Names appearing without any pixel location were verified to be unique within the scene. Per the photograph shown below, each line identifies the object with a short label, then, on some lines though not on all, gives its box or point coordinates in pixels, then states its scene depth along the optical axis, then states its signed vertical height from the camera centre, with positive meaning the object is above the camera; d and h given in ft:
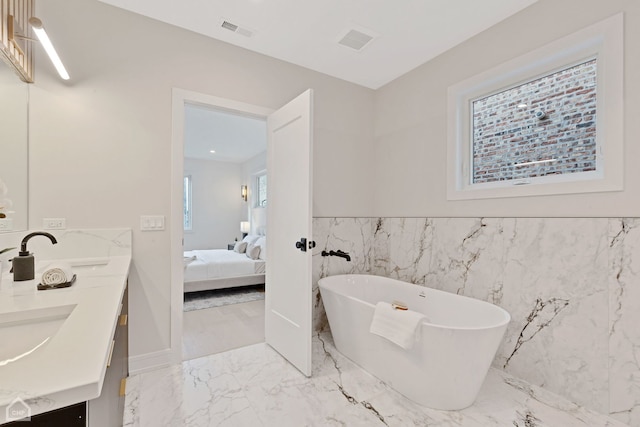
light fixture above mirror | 4.77 +2.95
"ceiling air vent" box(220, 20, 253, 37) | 7.66 +4.82
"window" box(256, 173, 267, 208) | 21.64 +1.71
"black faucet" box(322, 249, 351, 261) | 9.11 -1.25
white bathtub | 5.59 -2.70
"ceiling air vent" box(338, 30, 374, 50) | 8.00 +4.79
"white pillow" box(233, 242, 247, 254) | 17.95 -2.07
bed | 13.78 -2.70
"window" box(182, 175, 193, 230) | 22.95 +0.51
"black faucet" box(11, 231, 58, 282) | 4.34 -0.80
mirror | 5.14 +1.13
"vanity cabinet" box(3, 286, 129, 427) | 1.64 -1.33
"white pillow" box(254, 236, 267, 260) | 16.32 -1.75
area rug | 12.83 -3.94
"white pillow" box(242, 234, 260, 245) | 18.25 -1.65
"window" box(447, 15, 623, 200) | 5.85 +2.22
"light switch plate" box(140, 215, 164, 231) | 7.33 -0.24
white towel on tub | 5.86 -2.26
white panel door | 7.15 -0.49
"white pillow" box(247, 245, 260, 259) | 16.06 -2.09
